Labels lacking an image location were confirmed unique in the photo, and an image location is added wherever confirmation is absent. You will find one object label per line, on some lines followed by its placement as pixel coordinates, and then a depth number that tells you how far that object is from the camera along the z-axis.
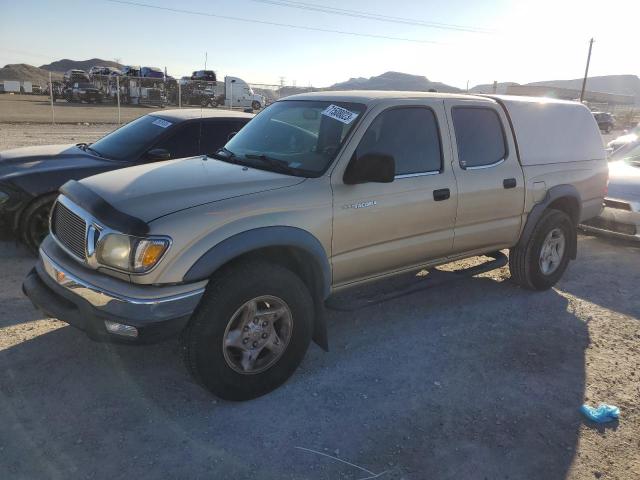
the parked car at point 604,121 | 37.75
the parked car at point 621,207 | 6.75
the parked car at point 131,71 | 41.91
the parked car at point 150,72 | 41.26
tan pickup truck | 2.88
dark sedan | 5.29
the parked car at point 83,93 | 36.94
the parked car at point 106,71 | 43.59
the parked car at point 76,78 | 38.47
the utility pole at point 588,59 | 50.00
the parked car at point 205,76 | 41.25
